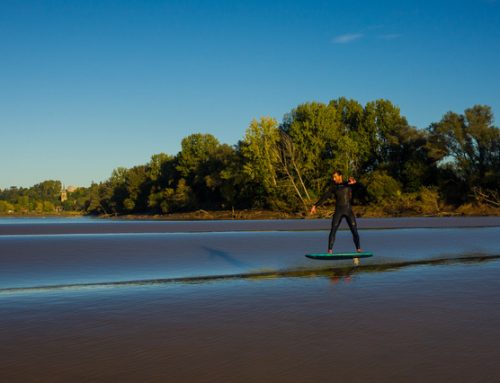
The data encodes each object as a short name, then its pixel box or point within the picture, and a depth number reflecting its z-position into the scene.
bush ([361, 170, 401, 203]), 61.59
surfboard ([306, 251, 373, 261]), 12.18
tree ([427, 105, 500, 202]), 57.16
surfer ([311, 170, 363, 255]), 13.23
